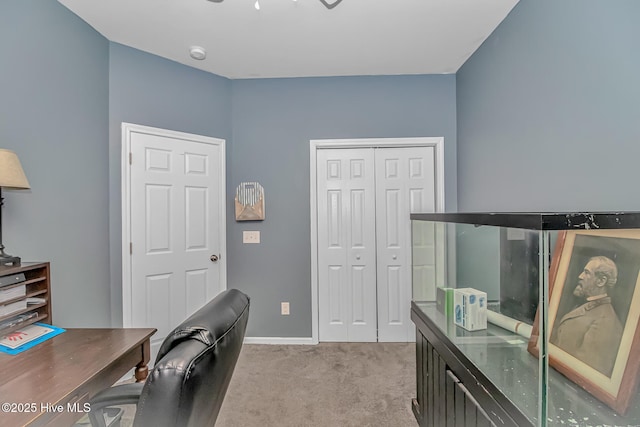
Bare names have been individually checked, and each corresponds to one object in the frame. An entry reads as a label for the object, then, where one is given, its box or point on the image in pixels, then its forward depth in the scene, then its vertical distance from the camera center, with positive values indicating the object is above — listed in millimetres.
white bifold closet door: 2998 -272
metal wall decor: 2963 +114
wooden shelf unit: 1360 -367
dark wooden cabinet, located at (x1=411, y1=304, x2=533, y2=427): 955 -721
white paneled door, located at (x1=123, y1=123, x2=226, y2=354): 2480 -121
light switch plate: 3012 -233
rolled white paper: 1126 -467
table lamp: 1323 +179
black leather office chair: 736 -426
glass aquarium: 823 -376
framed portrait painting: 875 -333
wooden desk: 912 -583
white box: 1356 -467
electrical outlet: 3010 -984
